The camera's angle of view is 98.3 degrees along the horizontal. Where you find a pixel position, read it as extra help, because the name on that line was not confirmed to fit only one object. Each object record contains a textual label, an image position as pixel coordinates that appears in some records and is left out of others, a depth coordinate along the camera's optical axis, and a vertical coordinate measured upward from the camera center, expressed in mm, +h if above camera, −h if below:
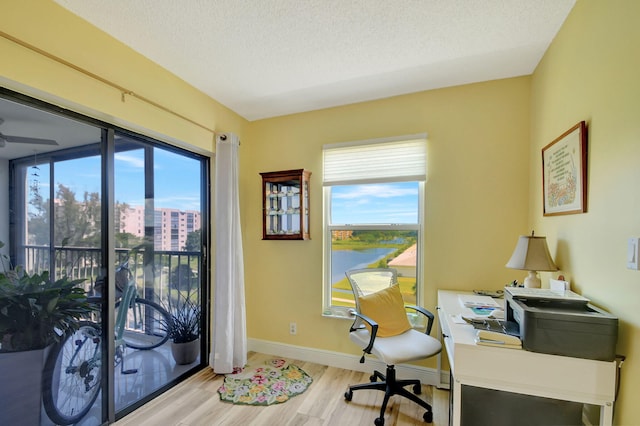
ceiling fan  1430 +380
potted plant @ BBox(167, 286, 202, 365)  2428 -1042
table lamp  1628 -268
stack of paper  1875 -639
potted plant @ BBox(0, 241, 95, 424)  1441 -651
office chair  1929 -959
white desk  1152 -726
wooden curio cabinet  2748 +59
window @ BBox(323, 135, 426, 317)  2510 -7
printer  1130 -491
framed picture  1404 +226
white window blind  2463 +474
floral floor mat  2175 -1487
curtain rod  1338 +804
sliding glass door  1557 -275
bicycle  1676 -964
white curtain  2529 -564
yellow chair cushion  2186 -805
